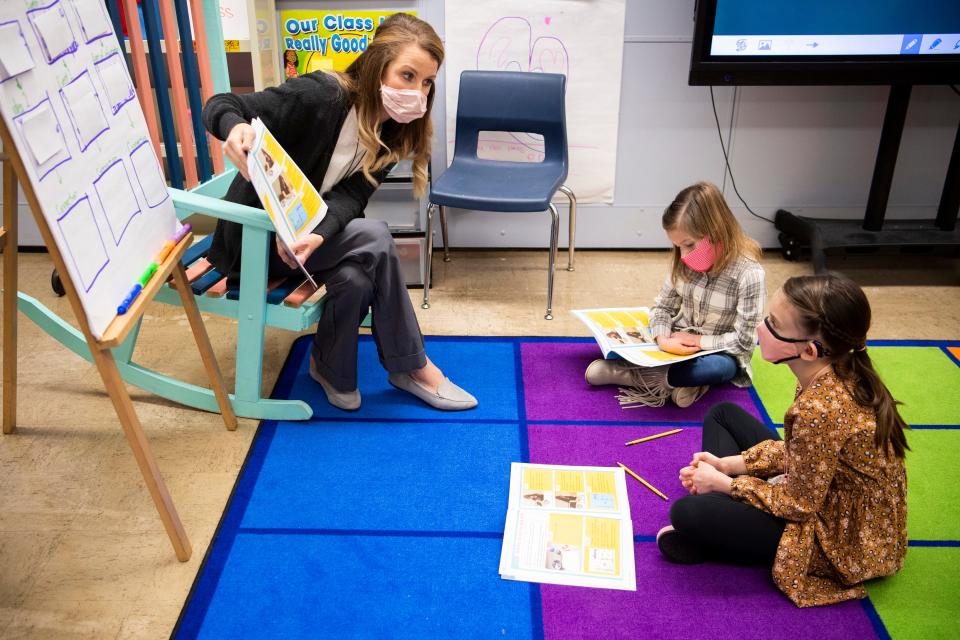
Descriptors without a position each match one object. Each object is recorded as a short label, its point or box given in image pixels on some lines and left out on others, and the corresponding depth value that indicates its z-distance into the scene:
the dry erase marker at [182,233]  1.85
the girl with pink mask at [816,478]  1.43
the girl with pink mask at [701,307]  2.12
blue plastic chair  2.92
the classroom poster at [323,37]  3.05
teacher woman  2.03
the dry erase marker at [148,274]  1.64
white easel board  1.29
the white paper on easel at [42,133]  1.28
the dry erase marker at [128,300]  1.51
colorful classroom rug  1.54
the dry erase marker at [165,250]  1.74
